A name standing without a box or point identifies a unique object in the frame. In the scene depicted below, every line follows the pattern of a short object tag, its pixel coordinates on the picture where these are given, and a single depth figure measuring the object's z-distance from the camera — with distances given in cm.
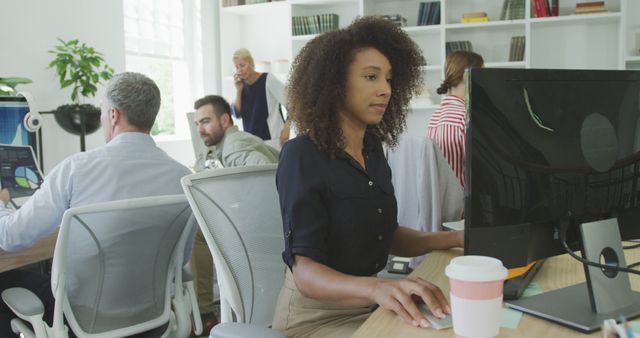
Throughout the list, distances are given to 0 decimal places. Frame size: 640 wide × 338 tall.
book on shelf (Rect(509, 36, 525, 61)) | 492
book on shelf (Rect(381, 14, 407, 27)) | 514
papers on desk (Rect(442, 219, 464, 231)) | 157
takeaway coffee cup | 72
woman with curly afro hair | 120
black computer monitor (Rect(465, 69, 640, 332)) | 91
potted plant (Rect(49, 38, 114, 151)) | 395
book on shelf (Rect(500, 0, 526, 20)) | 487
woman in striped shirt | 272
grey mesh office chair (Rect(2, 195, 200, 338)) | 164
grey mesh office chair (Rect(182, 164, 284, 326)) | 143
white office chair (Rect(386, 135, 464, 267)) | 208
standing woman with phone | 465
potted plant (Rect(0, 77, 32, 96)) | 335
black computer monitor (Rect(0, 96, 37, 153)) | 226
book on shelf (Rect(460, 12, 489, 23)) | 498
